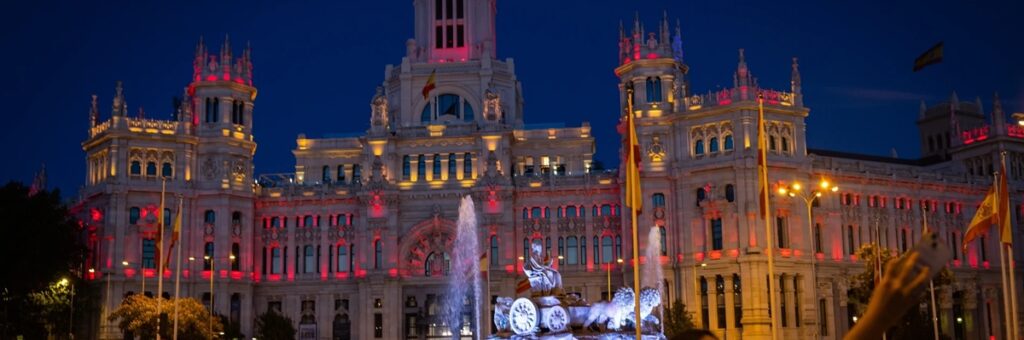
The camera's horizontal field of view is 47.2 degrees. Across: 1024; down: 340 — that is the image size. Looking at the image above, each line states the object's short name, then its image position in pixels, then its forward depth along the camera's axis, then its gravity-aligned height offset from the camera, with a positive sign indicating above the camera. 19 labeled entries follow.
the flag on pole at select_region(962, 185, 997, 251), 53.62 +4.17
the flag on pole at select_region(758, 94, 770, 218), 46.72 +5.74
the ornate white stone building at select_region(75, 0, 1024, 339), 93.31 +9.91
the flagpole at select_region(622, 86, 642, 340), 38.12 +4.30
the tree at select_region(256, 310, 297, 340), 91.38 -0.30
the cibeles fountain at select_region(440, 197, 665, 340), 49.78 +0.18
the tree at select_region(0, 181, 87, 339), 74.44 +5.00
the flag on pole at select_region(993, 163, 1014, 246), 51.38 +4.04
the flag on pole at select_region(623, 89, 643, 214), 40.84 +5.08
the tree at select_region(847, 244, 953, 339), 70.06 +1.07
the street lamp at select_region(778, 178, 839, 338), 90.49 +4.41
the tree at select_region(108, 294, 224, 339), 80.88 +0.63
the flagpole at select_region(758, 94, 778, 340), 44.62 +3.82
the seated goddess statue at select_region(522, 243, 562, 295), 51.22 +1.73
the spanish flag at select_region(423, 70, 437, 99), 102.44 +20.33
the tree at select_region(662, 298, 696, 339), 80.62 -0.28
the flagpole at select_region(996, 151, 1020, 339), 51.34 +3.83
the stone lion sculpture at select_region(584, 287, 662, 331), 50.94 +0.29
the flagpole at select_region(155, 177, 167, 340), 64.00 +4.58
